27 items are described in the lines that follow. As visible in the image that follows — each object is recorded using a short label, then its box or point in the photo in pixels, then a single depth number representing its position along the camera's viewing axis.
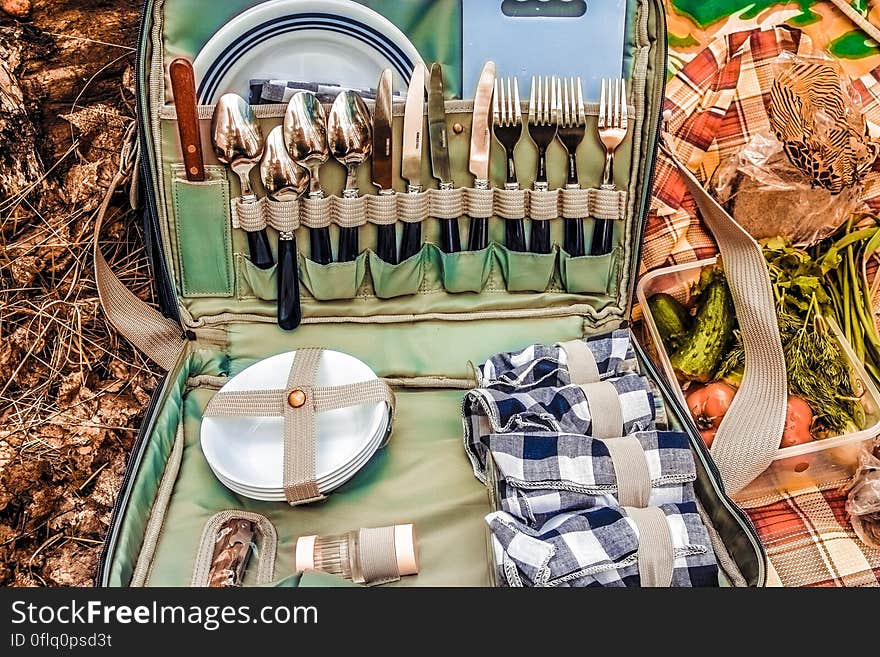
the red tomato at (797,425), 0.99
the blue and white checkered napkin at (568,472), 0.77
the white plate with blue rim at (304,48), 0.94
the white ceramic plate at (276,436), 0.86
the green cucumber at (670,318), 1.12
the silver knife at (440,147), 0.95
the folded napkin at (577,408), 0.85
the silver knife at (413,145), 0.93
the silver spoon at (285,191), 0.95
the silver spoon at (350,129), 0.93
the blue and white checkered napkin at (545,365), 0.94
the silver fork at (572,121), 0.96
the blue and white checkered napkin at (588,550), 0.70
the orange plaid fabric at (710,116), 1.17
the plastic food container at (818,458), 0.98
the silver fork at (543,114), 0.96
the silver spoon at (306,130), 0.93
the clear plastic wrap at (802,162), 1.13
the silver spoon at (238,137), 0.92
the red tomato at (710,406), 1.05
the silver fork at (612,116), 0.97
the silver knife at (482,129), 0.95
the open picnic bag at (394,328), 0.82
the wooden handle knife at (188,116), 0.90
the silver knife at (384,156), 0.92
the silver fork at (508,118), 0.96
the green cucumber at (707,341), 1.07
